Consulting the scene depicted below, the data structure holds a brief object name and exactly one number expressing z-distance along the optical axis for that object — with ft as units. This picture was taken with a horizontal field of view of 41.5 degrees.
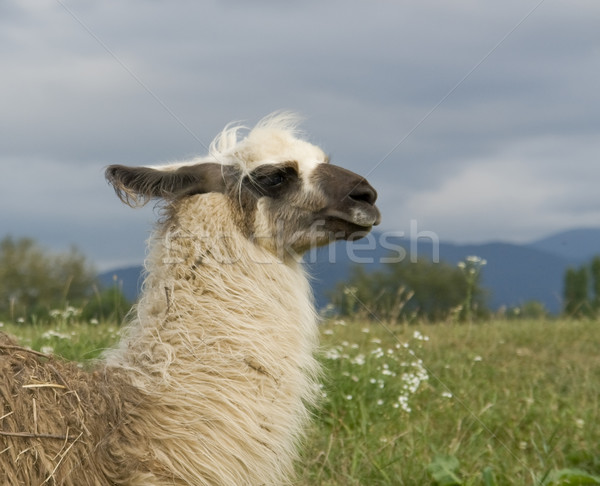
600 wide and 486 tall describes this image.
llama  9.86
